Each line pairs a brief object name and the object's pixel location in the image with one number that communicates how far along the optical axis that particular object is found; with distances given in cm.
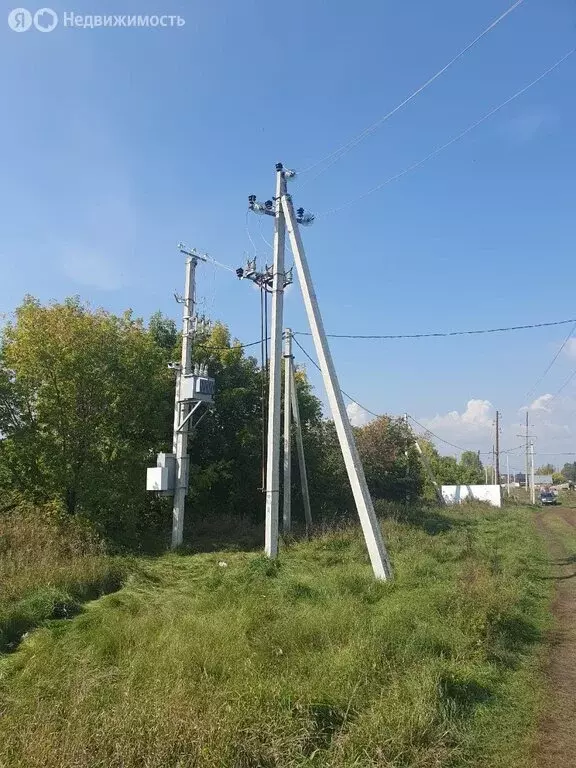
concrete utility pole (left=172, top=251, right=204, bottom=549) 1650
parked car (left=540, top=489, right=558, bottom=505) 5641
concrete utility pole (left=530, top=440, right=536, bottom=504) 5682
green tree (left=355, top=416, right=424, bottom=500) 3459
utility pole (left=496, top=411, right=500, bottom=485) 5816
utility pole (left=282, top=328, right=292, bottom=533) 1889
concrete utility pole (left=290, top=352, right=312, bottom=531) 2056
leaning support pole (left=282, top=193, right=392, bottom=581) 1109
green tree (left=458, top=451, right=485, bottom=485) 6653
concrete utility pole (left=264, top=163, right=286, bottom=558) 1392
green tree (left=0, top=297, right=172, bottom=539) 1587
